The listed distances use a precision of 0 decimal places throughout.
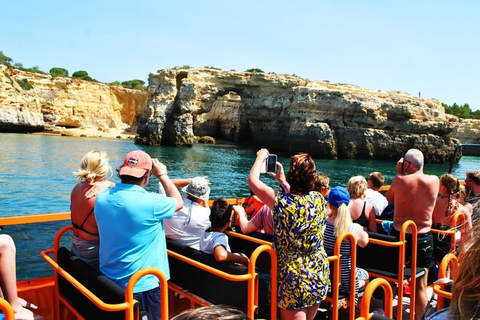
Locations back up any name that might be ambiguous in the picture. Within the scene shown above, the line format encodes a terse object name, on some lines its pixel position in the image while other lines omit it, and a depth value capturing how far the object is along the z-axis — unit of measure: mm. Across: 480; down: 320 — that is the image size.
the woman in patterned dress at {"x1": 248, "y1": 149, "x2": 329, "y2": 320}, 2670
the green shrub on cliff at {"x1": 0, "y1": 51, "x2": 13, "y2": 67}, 78838
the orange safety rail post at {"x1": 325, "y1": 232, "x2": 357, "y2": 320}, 3232
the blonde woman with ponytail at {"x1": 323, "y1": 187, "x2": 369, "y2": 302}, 3422
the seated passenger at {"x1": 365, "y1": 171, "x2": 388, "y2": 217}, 5289
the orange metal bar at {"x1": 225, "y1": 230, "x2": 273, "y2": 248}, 3418
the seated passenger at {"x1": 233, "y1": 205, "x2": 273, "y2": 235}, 3775
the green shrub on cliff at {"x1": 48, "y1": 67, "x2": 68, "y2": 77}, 87262
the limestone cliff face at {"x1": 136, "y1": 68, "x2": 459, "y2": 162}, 41500
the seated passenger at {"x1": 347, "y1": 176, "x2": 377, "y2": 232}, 4409
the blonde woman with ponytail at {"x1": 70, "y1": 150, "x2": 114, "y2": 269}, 2887
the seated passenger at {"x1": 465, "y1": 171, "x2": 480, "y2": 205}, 5156
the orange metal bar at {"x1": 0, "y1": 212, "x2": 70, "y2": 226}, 3926
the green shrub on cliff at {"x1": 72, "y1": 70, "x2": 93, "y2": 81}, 78550
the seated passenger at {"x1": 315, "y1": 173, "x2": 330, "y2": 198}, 4258
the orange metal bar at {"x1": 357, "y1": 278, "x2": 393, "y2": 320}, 2279
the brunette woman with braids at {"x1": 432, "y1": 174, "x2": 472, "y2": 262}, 4559
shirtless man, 4031
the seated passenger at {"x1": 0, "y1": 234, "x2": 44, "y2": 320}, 2289
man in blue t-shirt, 2600
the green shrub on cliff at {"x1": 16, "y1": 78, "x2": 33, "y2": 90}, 57656
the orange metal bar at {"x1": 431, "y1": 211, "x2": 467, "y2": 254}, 4355
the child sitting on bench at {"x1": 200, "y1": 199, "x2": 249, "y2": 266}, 2990
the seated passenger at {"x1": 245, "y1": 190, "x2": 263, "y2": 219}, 4641
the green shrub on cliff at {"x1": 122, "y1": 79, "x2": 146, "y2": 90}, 89806
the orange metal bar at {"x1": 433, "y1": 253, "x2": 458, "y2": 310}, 2363
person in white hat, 3541
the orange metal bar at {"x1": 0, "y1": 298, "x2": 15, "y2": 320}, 1789
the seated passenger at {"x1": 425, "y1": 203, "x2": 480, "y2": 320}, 1066
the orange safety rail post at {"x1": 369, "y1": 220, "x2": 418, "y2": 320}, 3822
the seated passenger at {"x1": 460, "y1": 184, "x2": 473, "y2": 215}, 5559
